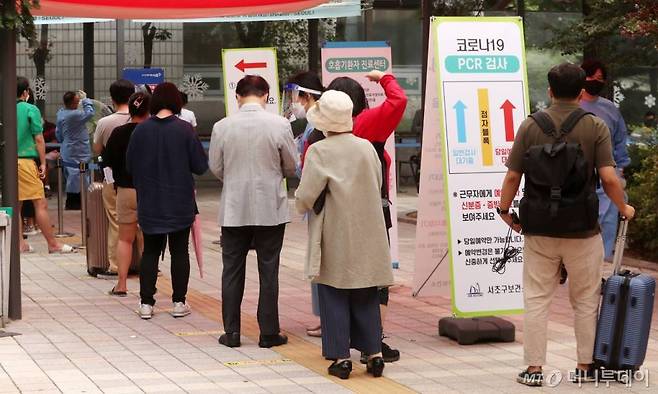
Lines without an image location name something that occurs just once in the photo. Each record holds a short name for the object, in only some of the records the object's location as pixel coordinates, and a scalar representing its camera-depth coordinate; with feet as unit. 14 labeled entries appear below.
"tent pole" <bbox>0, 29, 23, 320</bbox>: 32.76
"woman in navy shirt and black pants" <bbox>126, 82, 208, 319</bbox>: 32.81
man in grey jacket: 29.22
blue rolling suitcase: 24.62
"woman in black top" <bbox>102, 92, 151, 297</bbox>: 36.83
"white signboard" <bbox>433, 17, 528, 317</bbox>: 29.14
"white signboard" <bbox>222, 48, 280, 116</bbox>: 49.11
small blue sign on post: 56.95
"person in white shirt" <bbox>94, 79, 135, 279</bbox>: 39.47
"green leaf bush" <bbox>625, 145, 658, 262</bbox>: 44.86
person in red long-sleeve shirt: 28.30
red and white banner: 41.01
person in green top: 46.83
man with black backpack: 24.07
